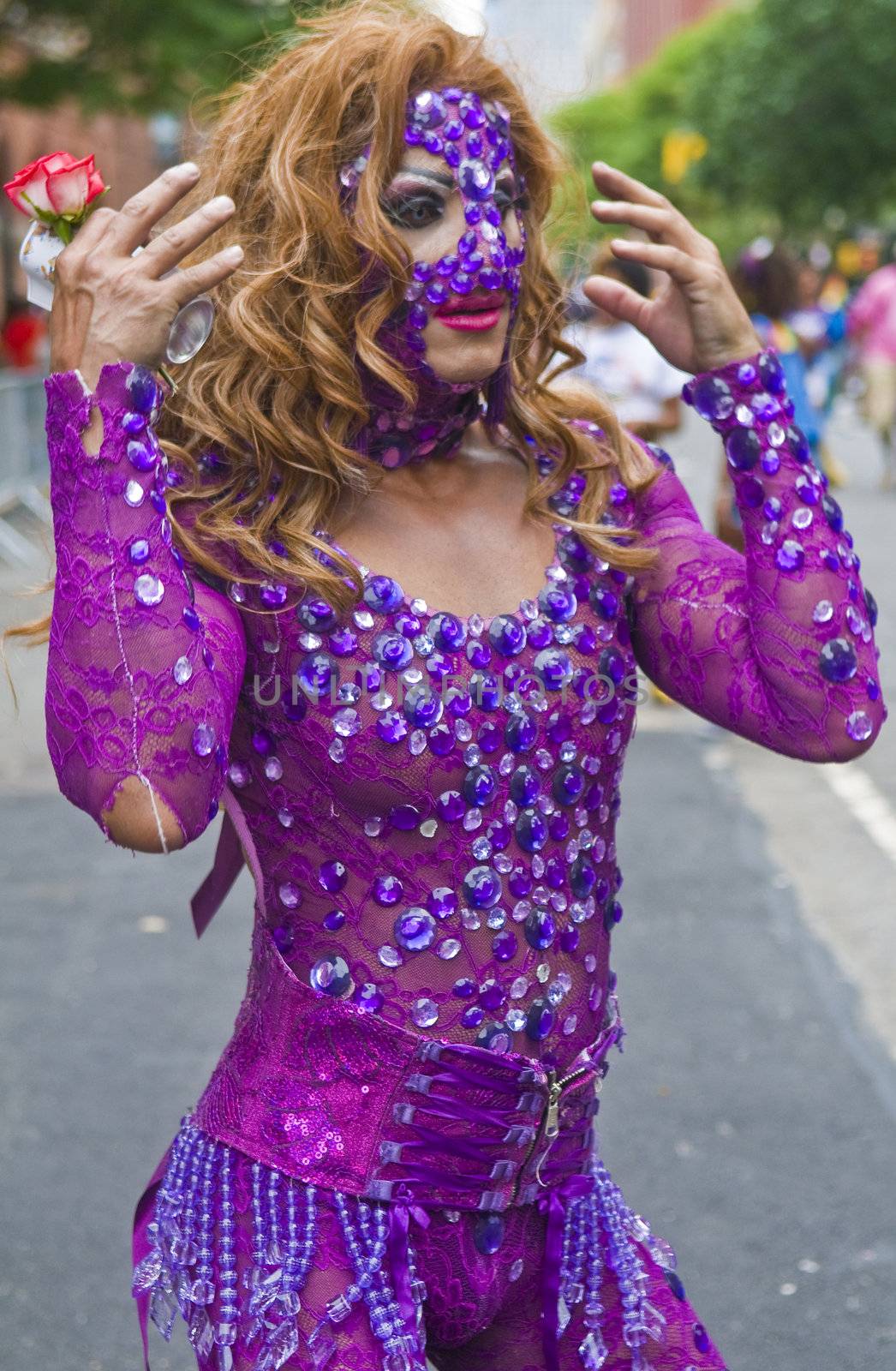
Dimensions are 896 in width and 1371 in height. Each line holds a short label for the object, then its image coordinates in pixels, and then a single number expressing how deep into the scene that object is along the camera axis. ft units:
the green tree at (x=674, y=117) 155.74
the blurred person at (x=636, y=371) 26.30
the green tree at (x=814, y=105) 116.88
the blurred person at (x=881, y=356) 52.06
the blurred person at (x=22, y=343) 50.52
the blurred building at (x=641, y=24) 321.32
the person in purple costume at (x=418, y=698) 6.34
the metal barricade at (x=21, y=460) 40.70
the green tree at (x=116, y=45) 51.62
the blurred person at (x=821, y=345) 33.14
